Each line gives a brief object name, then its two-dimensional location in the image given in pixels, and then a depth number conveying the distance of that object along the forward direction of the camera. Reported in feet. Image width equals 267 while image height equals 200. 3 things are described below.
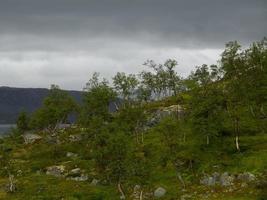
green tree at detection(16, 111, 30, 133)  570.87
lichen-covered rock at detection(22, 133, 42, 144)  530.31
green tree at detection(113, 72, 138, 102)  511.81
